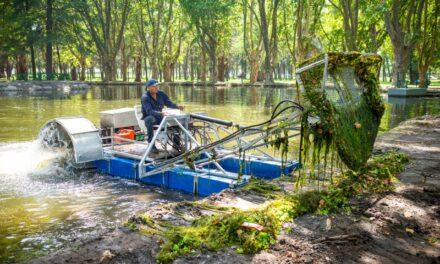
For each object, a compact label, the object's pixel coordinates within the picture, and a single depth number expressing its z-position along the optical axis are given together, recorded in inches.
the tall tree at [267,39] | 1512.9
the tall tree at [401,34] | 1111.6
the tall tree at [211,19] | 1683.1
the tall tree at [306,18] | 1291.8
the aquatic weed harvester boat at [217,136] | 230.4
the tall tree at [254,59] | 2032.1
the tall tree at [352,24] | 1149.2
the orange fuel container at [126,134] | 418.9
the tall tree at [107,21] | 1769.2
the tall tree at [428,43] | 1304.0
